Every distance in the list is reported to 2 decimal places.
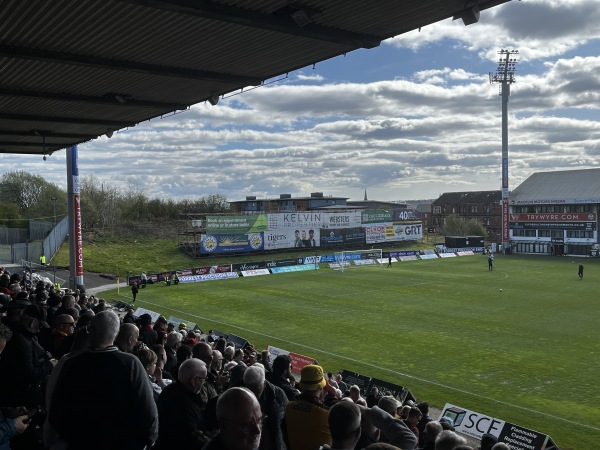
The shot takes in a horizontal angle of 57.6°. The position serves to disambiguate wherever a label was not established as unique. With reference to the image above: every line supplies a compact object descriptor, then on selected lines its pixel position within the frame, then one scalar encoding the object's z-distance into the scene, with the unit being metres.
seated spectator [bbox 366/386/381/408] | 9.02
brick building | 99.12
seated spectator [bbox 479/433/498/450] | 6.61
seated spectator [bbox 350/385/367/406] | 8.37
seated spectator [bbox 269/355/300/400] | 6.25
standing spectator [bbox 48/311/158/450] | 3.48
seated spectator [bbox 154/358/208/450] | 4.06
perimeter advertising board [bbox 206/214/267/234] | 60.44
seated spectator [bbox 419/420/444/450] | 6.25
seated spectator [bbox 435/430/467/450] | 4.34
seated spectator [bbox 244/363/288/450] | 4.52
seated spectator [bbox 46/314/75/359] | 7.36
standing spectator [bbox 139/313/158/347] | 9.68
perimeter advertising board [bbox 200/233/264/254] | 60.09
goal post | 58.97
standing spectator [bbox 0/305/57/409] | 4.85
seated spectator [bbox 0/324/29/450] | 4.52
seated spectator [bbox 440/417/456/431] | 7.62
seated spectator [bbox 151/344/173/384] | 7.56
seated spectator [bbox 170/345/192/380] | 7.79
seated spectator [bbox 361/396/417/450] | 4.59
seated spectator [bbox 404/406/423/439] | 7.78
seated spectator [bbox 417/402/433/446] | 8.25
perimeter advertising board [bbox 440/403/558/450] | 10.88
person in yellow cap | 4.38
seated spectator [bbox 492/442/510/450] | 5.56
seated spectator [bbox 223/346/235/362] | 10.34
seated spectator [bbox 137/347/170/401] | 6.32
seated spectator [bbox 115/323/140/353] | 5.52
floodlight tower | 72.31
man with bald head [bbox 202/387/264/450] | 3.00
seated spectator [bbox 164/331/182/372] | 9.10
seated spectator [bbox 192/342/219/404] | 6.56
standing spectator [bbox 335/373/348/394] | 13.83
